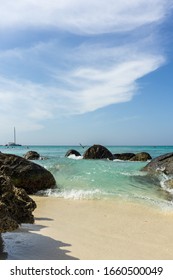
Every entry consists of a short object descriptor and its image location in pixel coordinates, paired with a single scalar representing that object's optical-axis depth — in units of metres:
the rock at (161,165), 9.50
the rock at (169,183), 7.07
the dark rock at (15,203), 2.95
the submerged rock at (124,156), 20.57
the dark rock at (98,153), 19.31
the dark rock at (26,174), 6.23
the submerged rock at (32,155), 19.81
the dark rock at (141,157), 18.97
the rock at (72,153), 22.62
